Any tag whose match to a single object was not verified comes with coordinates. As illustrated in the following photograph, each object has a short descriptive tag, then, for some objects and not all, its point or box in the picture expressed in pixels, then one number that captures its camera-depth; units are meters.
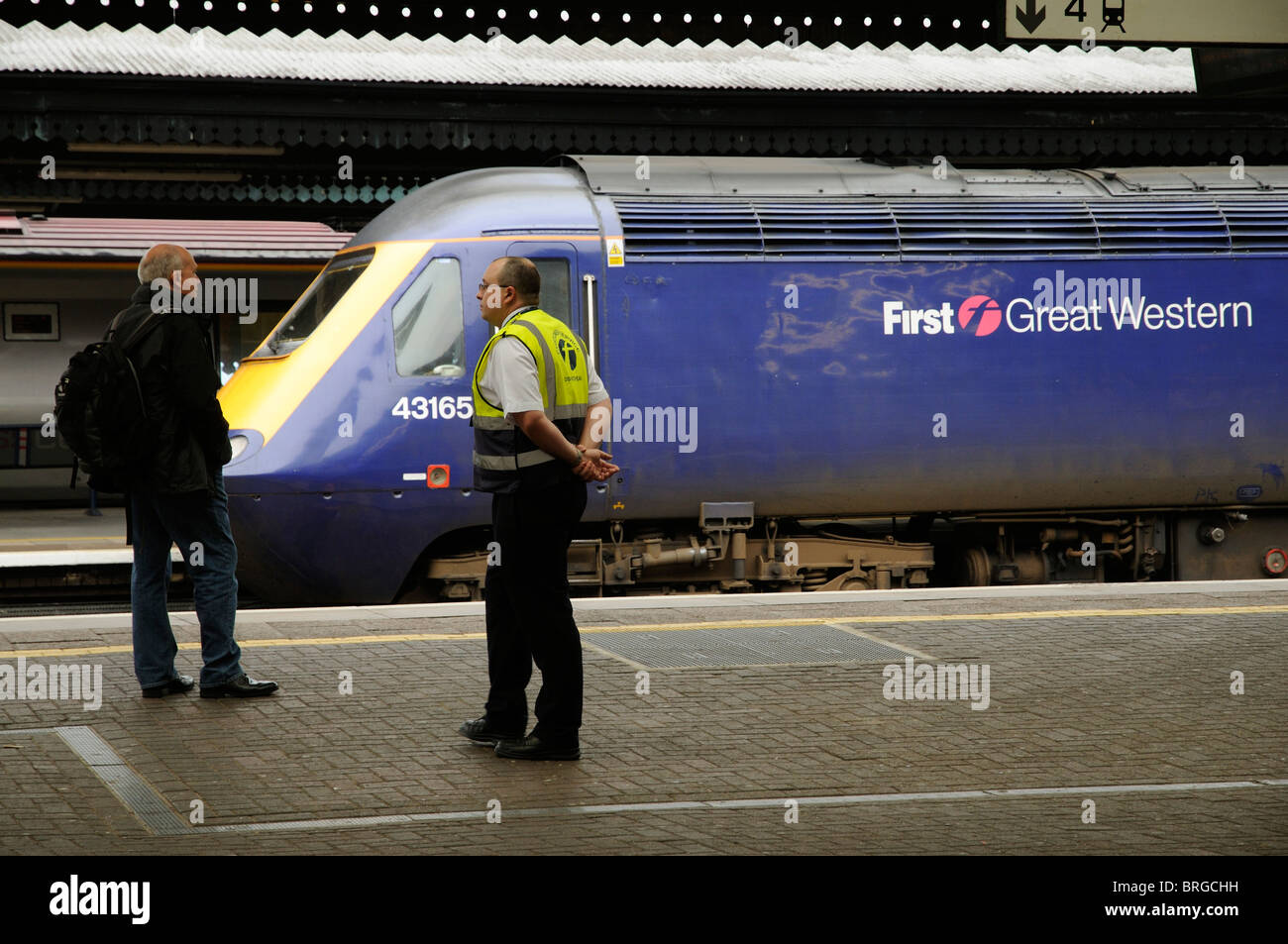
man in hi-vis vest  11.88
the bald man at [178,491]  13.55
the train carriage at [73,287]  32.37
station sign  12.67
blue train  20.48
